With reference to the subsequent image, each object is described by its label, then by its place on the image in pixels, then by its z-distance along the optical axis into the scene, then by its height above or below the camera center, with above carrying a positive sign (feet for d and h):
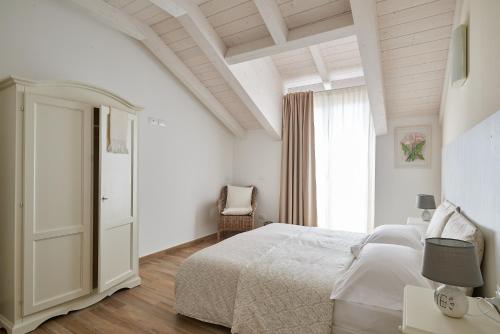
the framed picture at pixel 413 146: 12.07 +0.99
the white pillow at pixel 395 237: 6.38 -1.80
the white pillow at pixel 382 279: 4.66 -2.09
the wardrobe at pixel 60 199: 6.16 -0.92
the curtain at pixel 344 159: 13.21 +0.41
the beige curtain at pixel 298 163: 14.19 +0.18
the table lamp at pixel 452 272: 2.98 -1.23
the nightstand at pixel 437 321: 2.94 -1.83
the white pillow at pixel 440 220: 5.98 -1.30
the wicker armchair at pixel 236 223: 13.94 -3.06
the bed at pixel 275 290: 4.92 -2.65
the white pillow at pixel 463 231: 4.03 -1.11
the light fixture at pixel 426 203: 9.52 -1.33
